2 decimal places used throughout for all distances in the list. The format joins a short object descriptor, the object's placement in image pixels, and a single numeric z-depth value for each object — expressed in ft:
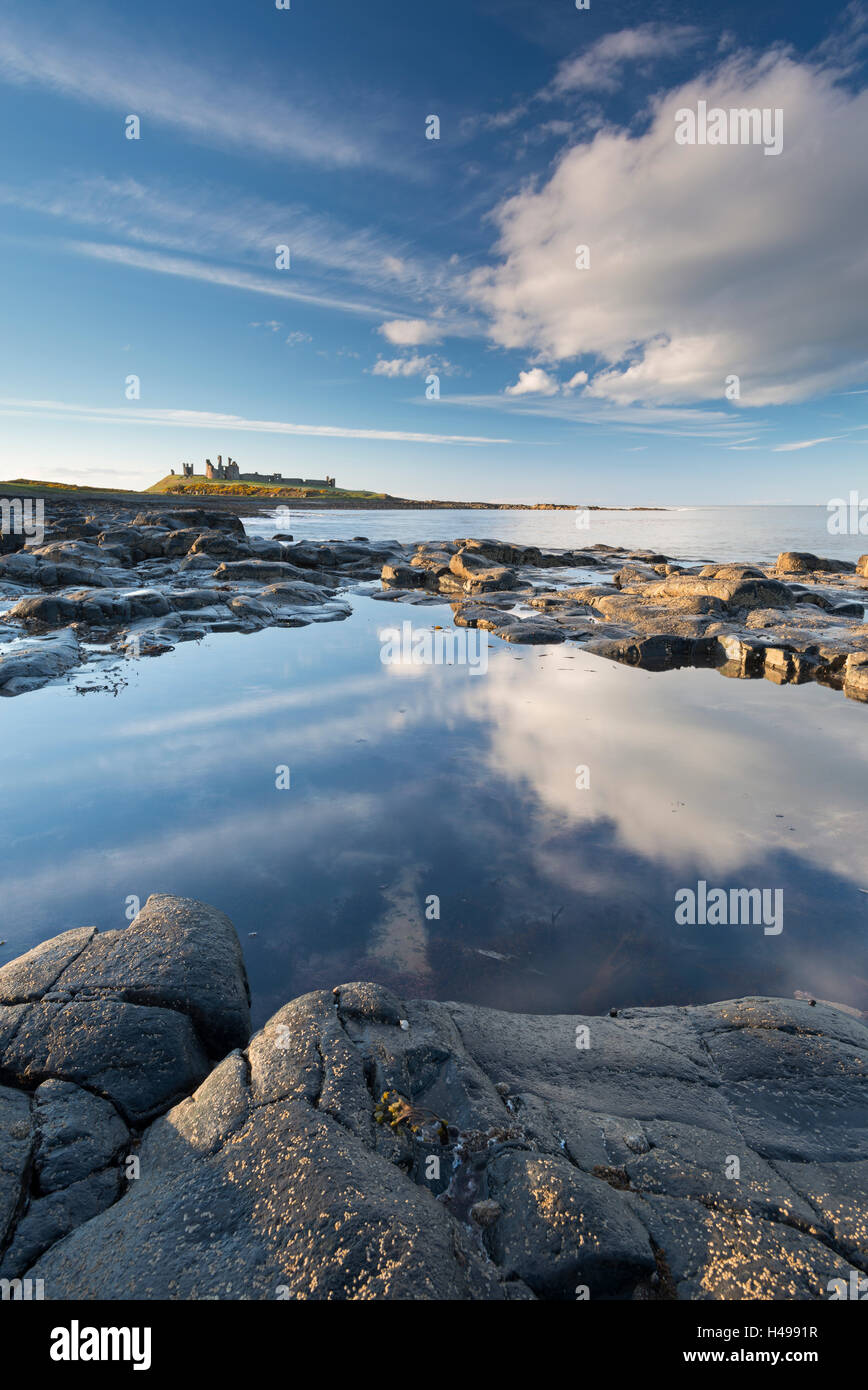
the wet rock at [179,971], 13.93
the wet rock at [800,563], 121.70
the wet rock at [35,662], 44.96
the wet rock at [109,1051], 12.14
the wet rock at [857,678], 45.83
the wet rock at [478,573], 97.91
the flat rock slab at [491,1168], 8.27
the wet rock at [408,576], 106.73
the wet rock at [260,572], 99.76
